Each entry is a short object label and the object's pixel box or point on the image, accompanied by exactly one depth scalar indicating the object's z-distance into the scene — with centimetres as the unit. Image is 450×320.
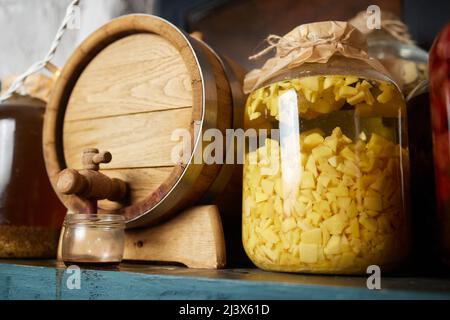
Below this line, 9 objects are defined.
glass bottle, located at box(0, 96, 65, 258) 94
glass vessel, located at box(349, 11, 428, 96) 91
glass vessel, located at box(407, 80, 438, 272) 77
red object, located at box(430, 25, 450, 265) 65
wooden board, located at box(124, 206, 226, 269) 76
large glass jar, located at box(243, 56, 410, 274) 63
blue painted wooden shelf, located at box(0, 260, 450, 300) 50
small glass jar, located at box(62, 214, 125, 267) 72
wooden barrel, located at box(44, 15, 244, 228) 78
